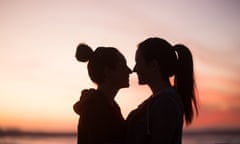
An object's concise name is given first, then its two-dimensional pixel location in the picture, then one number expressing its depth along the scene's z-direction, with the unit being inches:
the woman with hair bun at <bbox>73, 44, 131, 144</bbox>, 85.1
